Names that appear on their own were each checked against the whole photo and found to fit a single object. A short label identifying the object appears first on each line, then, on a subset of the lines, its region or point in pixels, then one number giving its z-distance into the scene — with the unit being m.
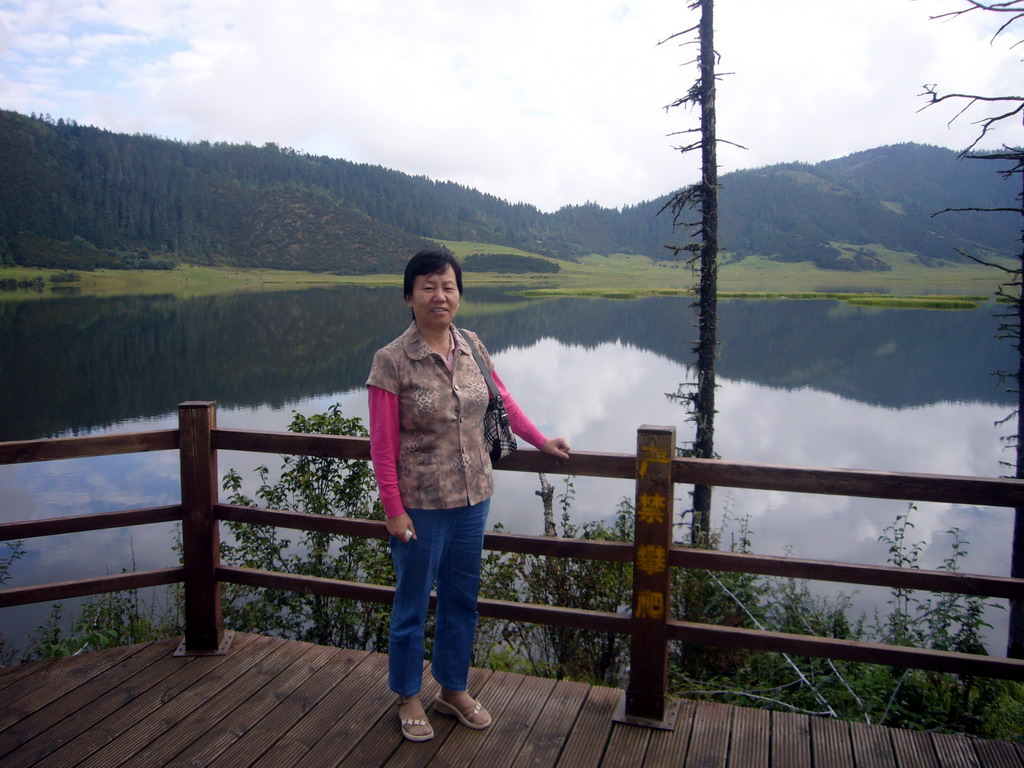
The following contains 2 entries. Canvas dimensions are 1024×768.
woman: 2.60
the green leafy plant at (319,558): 6.03
